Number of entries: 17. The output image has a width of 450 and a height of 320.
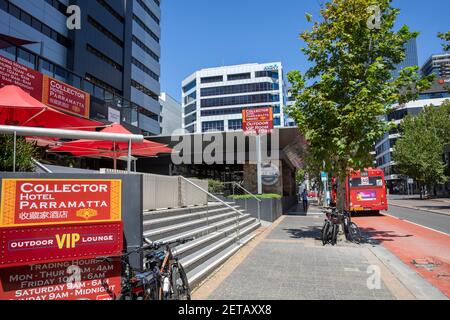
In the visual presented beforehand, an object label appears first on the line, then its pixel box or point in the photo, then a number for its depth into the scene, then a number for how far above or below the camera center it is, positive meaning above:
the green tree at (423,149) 47.34 +4.30
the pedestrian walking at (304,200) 27.57 -1.42
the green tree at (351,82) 11.20 +3.16
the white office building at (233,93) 94.31 +23.19
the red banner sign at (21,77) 15.91 +4.84
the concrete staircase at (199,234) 7.22 -1.36
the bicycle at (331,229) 11.20 -1.47
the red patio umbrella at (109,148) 8.81 +0.93
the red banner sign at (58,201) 3.75 -0.21
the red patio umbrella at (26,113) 6.59 +1.37
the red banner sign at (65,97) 18.77 +4.65
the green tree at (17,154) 4.56 +0.37
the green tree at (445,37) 25.77 +10.16
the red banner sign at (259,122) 19.47 +3.19
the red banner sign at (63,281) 3.78 -1.09
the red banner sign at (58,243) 3.69 -0.65
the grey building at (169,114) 89.77 +17.56
